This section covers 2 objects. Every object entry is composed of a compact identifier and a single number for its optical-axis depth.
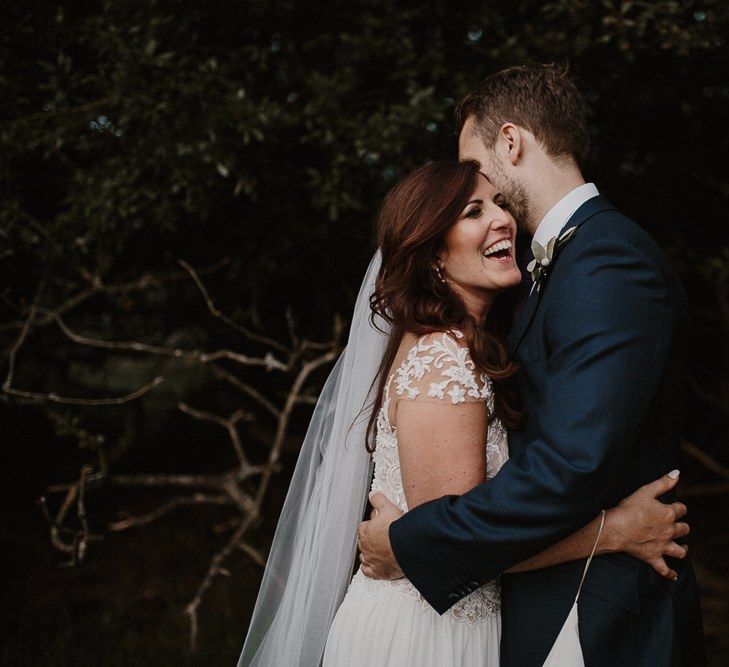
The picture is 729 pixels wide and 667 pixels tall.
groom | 1.77
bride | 2.06
